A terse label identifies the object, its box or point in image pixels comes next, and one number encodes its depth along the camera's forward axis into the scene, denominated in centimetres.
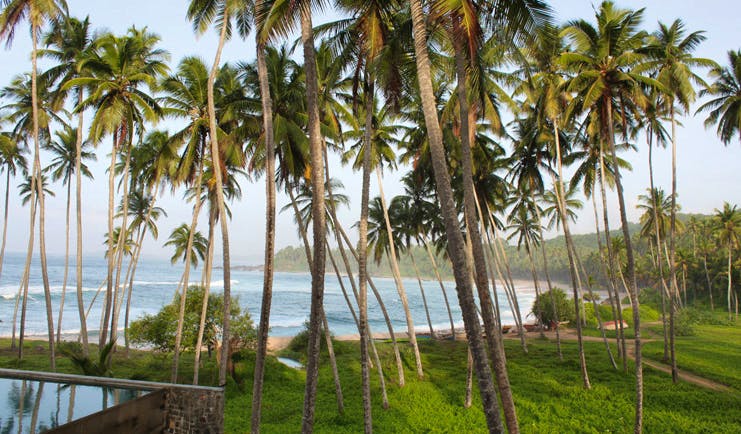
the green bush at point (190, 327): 1925
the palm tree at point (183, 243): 3475
